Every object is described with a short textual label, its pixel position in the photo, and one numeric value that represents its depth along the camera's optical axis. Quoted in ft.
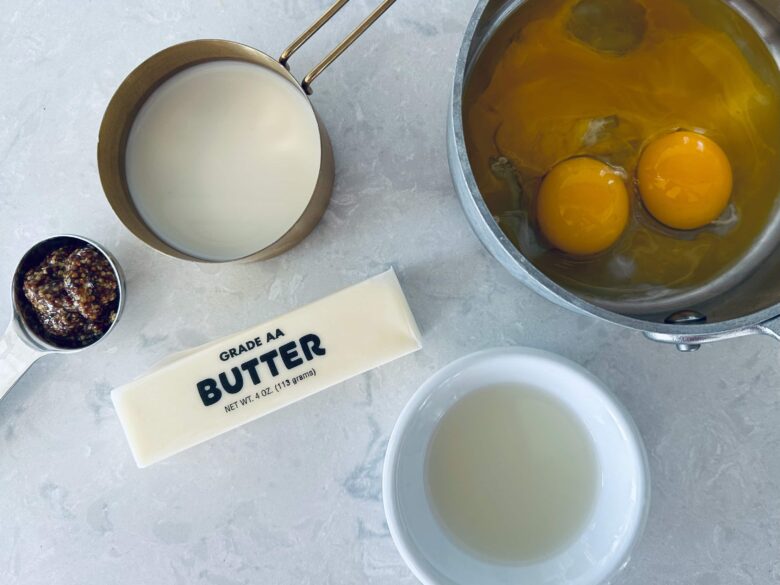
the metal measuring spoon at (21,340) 0.92
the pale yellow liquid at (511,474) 0.90
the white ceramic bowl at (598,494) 0.83
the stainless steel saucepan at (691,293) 0.71
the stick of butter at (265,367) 0.86
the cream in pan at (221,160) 0.90
